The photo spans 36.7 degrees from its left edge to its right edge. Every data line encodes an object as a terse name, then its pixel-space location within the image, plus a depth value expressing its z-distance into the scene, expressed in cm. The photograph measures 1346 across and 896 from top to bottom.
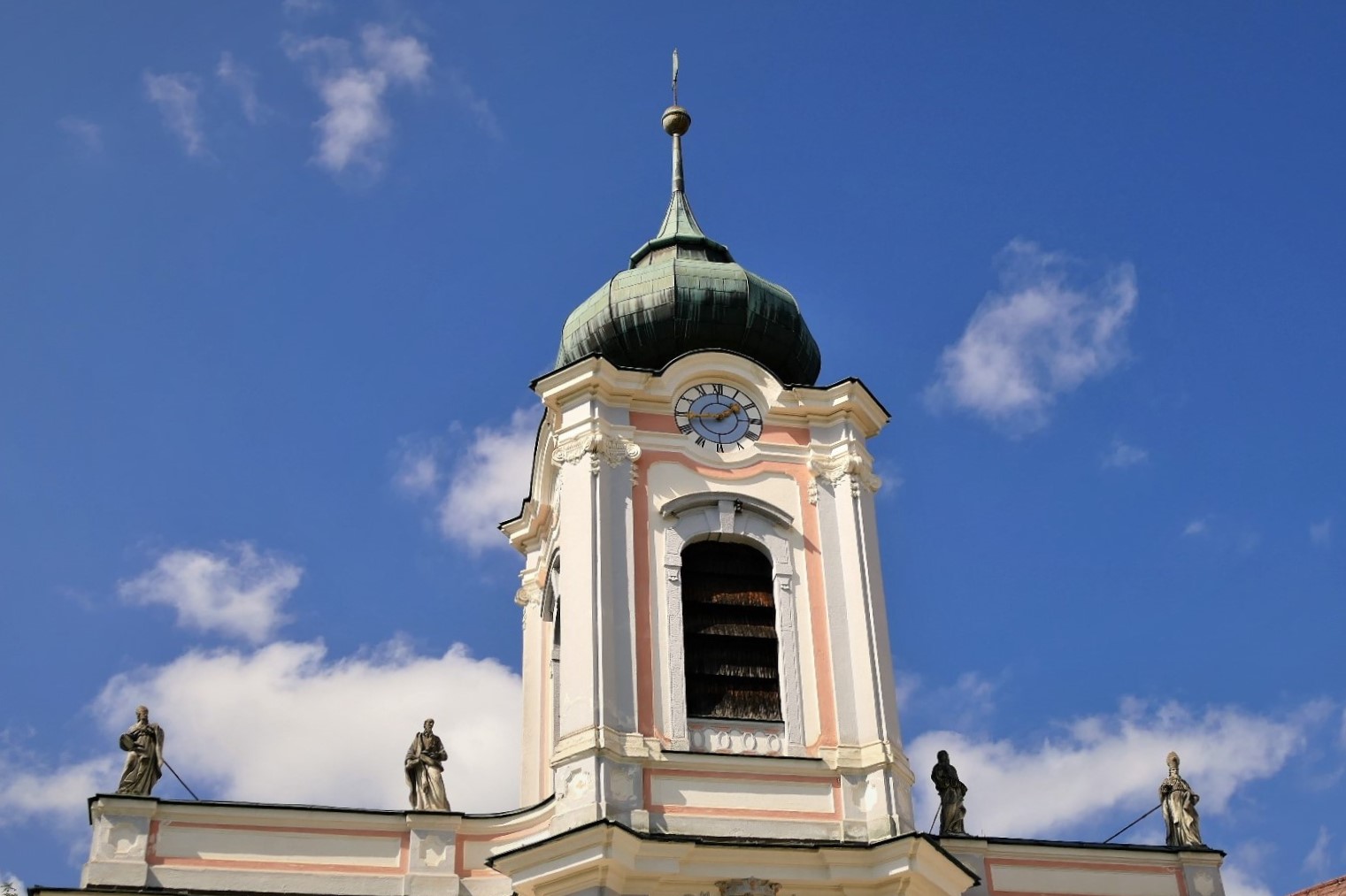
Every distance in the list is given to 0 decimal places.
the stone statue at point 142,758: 2122
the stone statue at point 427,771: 2173
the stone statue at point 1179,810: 2281
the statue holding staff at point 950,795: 2223
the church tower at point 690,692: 2039
